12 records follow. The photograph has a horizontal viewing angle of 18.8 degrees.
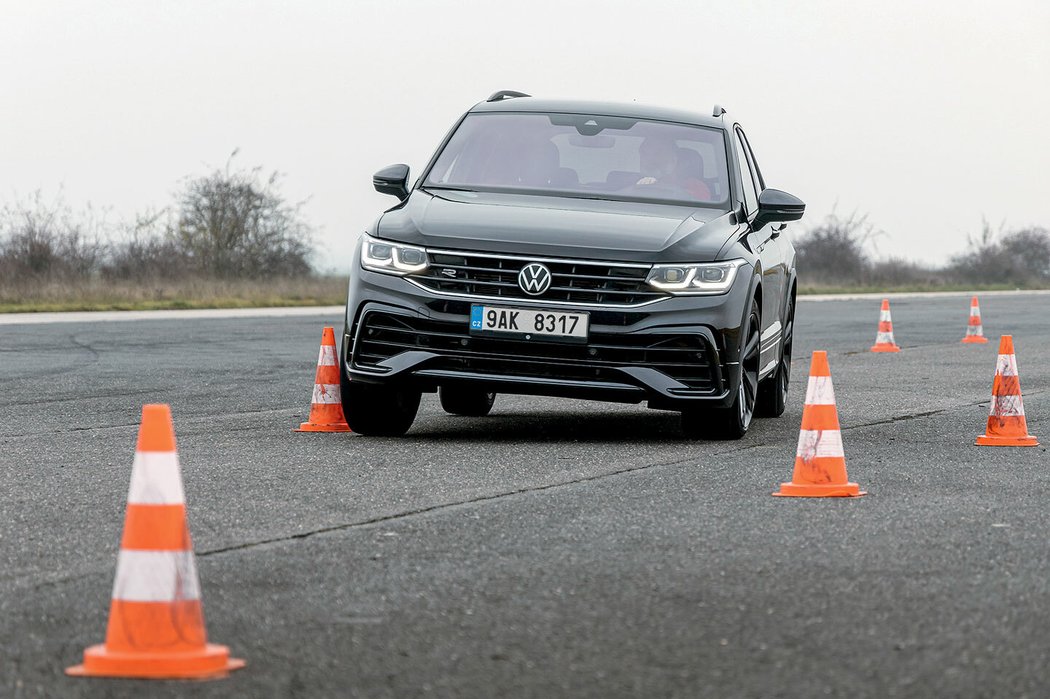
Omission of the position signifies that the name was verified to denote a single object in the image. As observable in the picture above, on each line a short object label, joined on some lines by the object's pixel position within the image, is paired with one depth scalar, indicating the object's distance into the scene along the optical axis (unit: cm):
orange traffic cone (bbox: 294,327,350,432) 1843
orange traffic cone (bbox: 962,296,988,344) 4283
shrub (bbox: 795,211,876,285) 13520
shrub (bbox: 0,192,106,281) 6550
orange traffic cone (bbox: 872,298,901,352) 3849
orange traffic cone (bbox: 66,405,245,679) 747
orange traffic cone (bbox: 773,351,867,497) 1355
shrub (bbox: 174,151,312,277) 8013
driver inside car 1840
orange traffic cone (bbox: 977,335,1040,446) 1757
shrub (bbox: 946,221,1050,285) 15478
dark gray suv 1623
